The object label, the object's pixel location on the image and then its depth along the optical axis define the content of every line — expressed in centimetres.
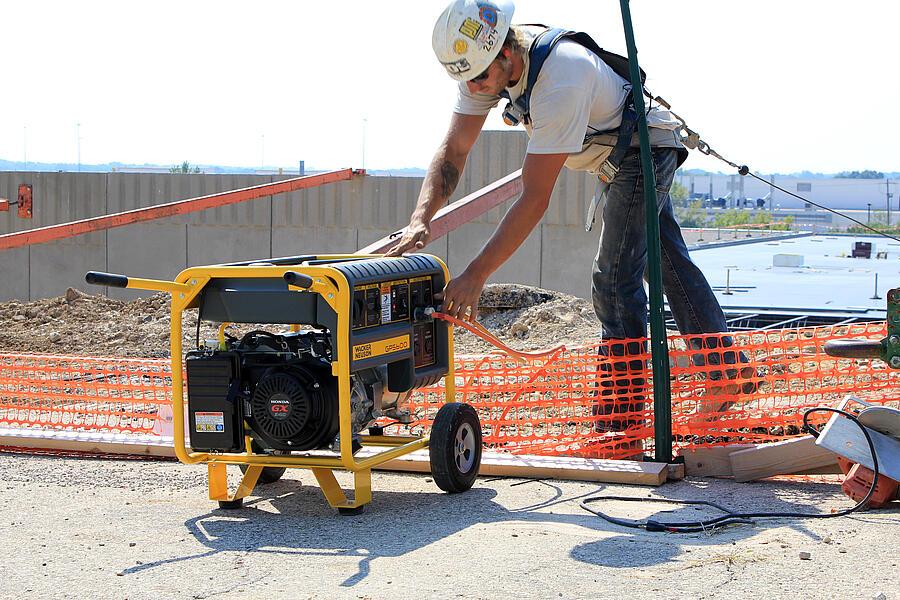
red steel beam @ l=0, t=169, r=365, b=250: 898
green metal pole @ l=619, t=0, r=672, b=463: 482
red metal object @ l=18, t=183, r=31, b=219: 1416
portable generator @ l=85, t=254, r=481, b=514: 409
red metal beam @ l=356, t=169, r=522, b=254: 581
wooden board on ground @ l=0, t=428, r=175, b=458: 540
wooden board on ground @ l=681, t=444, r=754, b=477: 491
